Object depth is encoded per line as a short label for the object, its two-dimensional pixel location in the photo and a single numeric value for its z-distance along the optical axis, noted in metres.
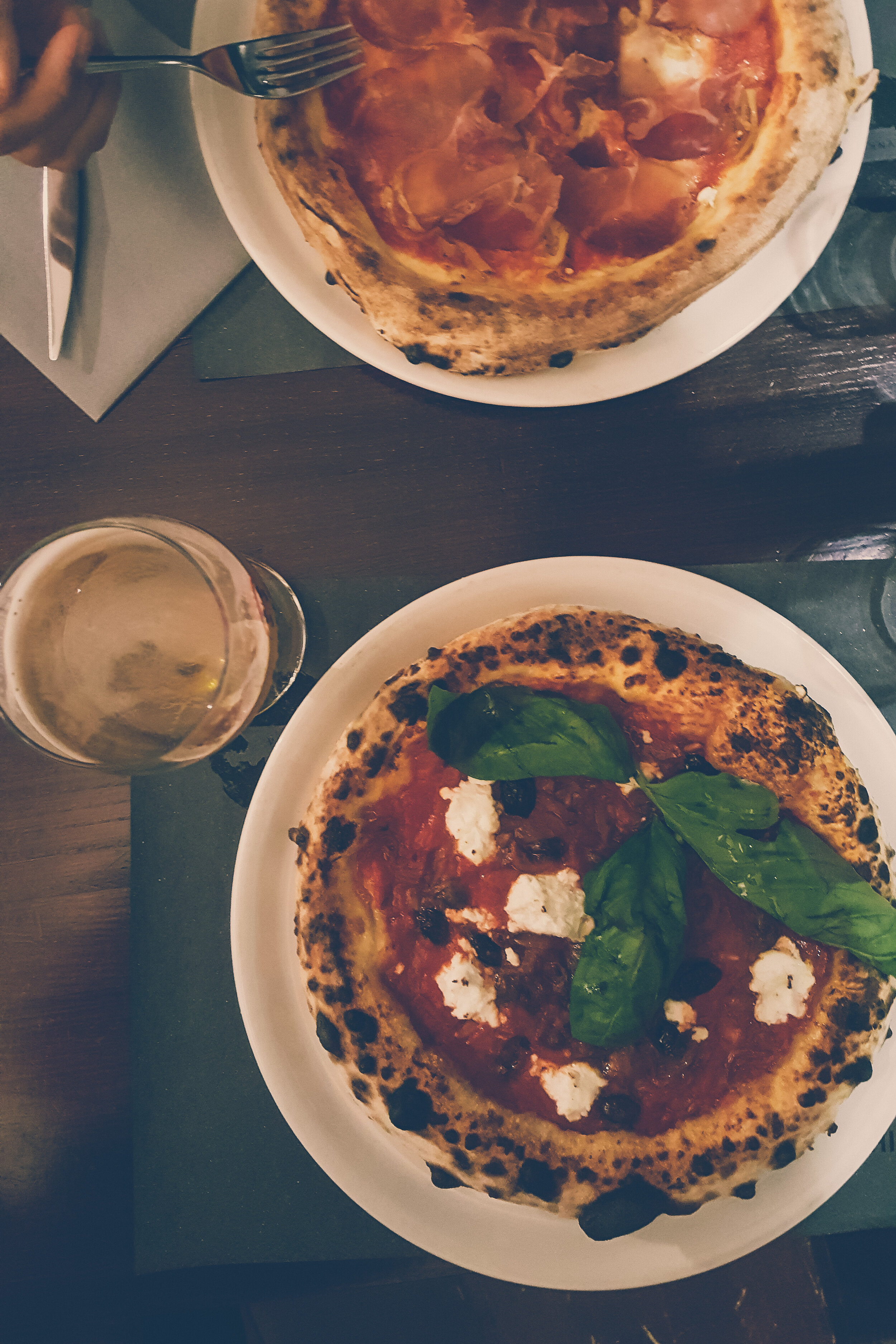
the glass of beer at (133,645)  0.50
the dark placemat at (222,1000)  0.58
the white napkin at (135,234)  0.57
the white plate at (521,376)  0.54
